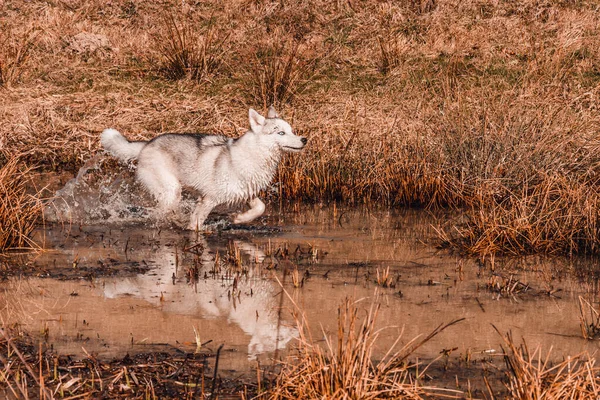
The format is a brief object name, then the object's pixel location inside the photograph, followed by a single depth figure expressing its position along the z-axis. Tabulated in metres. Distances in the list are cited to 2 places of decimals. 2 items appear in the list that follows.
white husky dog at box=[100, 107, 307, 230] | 9.12
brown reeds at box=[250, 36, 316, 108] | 13.67
